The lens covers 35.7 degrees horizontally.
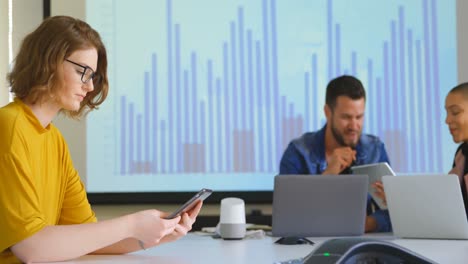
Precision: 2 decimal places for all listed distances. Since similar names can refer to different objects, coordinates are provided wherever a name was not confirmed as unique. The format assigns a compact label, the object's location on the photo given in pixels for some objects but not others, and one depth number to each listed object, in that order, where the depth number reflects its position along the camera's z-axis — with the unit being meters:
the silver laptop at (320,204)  2.88
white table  2.18
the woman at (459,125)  3.26
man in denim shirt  3.78
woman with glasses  1.95
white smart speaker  2.89
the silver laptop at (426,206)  2.75
